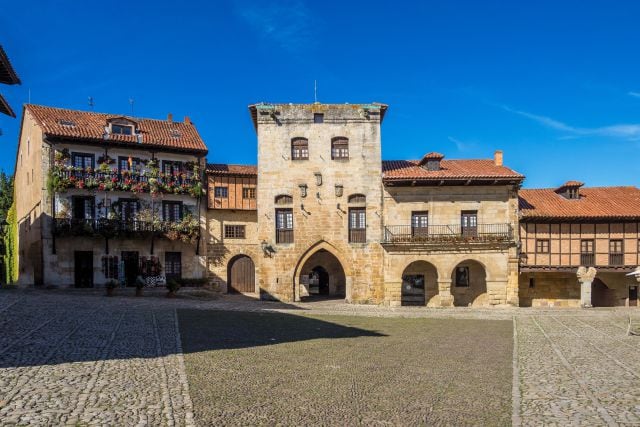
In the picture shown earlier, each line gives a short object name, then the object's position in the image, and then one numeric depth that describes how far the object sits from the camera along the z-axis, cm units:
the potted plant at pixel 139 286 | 2975
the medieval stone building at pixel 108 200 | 3148
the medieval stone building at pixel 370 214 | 3222
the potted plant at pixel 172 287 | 3038
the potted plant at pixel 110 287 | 2869
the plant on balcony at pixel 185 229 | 3344
